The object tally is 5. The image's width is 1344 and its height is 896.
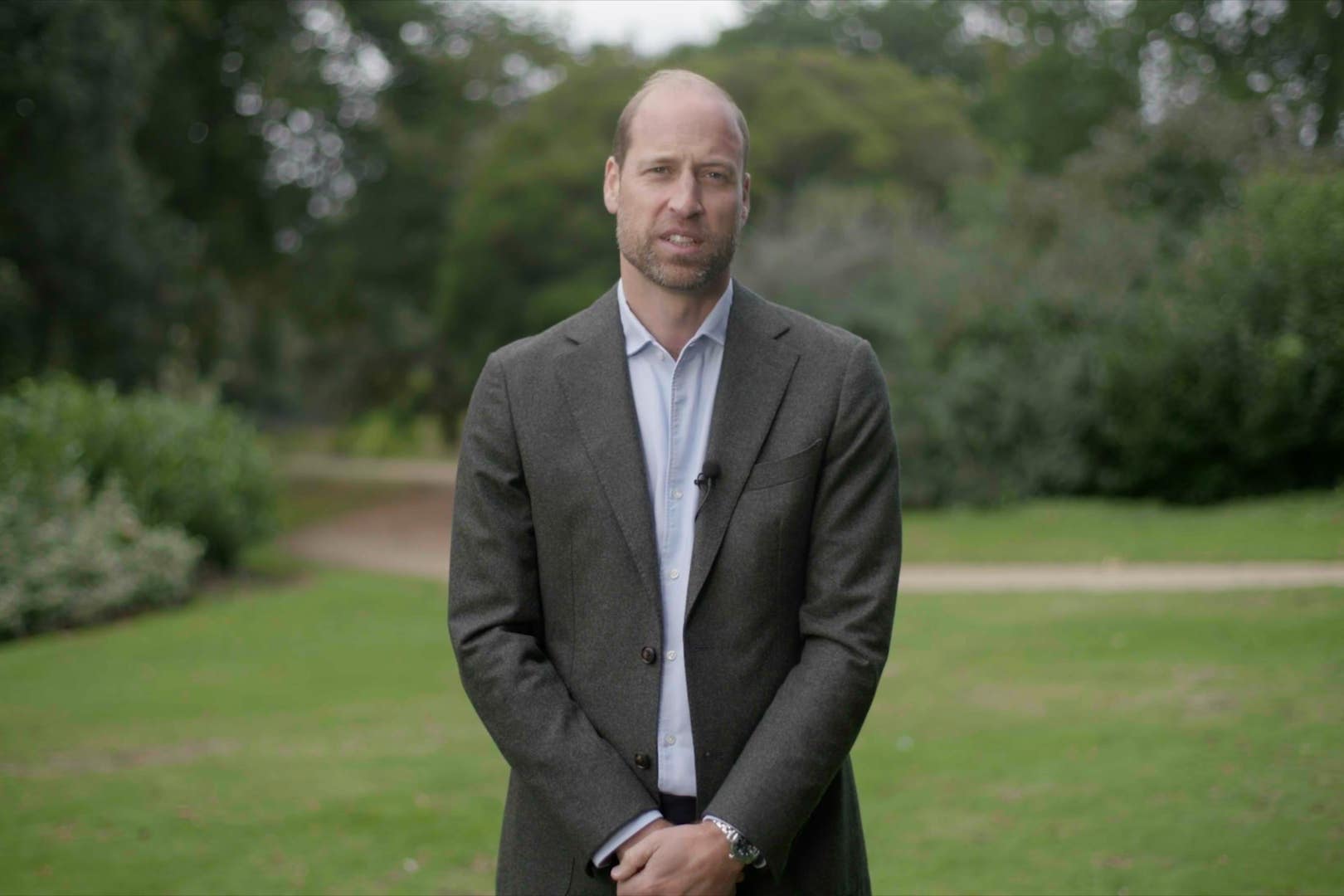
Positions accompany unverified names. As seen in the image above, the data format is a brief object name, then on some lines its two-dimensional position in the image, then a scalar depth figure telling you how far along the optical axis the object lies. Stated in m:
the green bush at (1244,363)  15.72
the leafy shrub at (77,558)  12.09
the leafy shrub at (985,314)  18.08
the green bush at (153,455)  12.96
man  2.42
